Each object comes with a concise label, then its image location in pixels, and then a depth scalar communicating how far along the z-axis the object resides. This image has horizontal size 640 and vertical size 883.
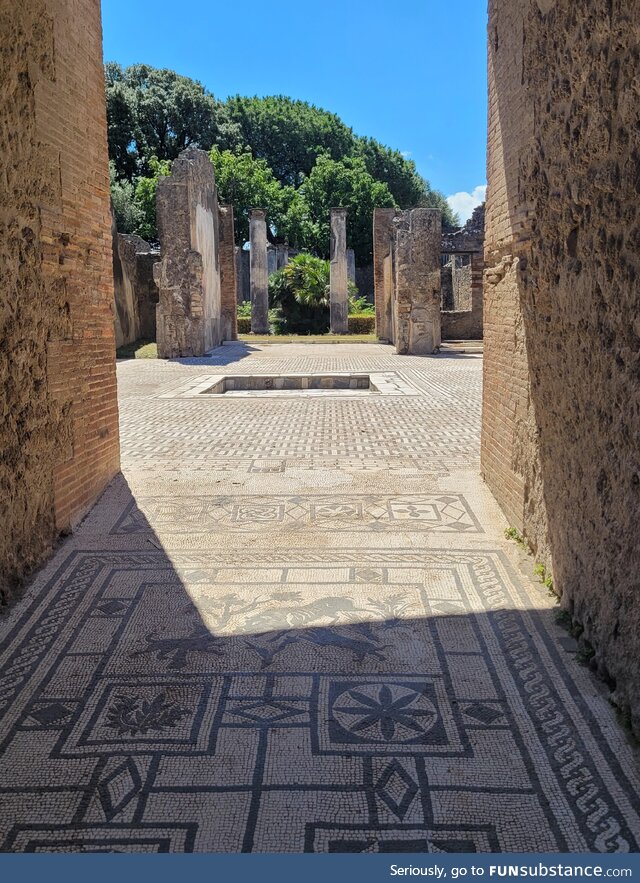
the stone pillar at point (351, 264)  30.95
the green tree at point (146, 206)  26.31
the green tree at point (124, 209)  23.55
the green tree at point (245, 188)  30.16
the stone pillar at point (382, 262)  19.66
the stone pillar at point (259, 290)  24.75
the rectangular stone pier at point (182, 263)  14.22
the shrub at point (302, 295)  24.33
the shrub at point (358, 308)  25.44
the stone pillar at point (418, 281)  14.79
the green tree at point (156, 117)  29.25
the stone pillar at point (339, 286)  23.50
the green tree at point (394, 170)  37.16
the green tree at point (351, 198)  32.81
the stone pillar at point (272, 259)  31.31
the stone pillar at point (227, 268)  18.59
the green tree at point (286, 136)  36.38
